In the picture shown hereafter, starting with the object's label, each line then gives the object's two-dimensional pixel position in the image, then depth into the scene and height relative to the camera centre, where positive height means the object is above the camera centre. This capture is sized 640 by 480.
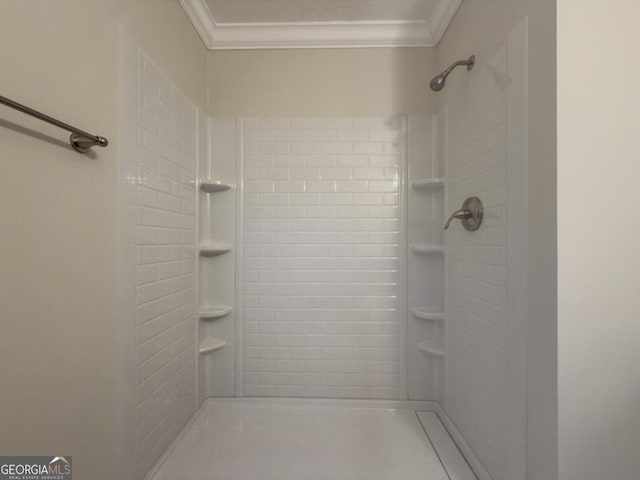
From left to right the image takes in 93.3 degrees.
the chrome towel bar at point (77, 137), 0.59 +0.25
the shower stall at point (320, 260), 1.55 -0.11
